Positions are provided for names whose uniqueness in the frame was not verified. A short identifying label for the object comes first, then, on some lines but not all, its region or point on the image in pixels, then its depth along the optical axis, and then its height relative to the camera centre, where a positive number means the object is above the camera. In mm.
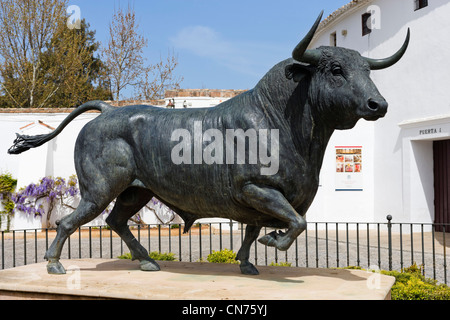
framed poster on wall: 14977 +228
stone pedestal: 3062 -786
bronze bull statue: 3195 +213
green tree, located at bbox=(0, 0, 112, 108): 22031 +6034
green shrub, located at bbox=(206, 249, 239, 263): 6086 -1046
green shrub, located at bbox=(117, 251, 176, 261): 6125 -1027
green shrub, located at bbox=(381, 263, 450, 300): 4719 -1199
